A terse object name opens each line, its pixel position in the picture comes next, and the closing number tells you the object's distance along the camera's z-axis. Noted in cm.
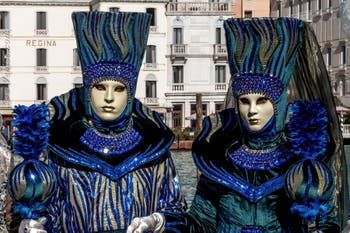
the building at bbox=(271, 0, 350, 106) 3638
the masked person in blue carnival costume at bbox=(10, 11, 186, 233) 383
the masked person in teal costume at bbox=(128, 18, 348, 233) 362
